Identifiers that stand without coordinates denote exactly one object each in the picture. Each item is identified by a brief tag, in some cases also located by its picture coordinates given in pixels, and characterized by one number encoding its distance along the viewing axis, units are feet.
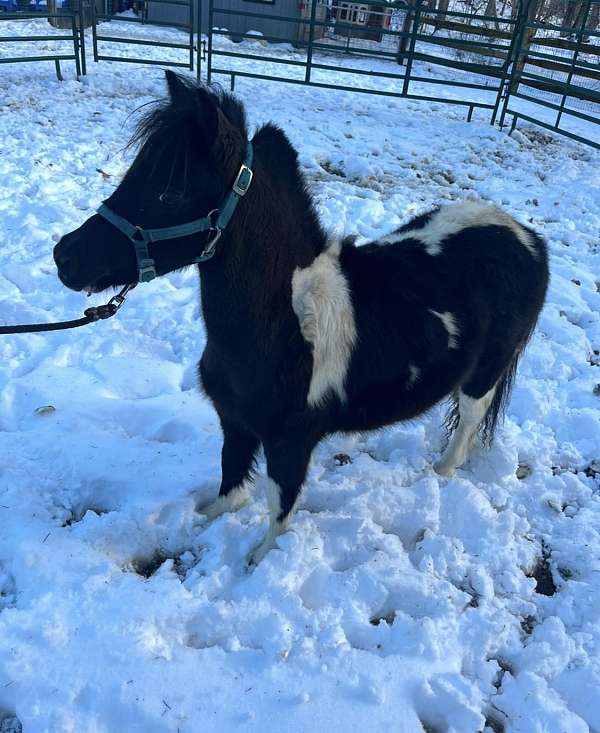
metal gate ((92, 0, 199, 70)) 29.89
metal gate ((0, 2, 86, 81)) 25.71
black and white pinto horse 5.21
